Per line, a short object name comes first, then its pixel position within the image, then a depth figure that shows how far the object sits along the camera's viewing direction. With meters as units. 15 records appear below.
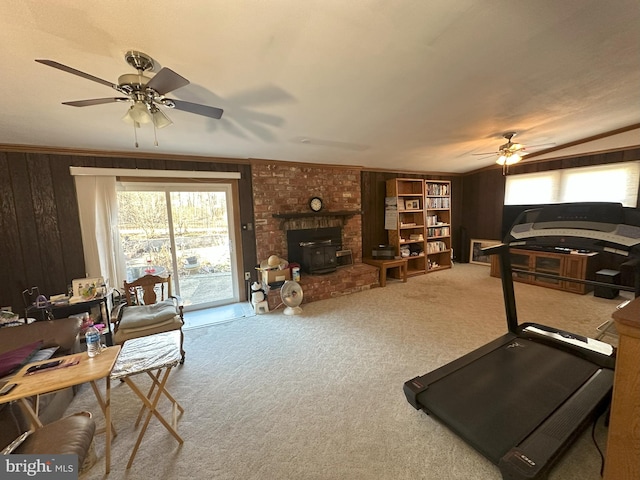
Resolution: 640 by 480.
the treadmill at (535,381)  1.39
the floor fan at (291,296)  3.64
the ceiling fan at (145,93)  1.39
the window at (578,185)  4.09
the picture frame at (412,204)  5.46
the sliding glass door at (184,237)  3.41
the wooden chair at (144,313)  2.27
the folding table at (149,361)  1.53
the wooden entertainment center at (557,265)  4.02
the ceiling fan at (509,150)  3.83
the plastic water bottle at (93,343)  1.59
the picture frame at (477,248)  6.00
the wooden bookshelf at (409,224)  5.22
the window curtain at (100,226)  3.04
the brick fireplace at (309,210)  4.05
